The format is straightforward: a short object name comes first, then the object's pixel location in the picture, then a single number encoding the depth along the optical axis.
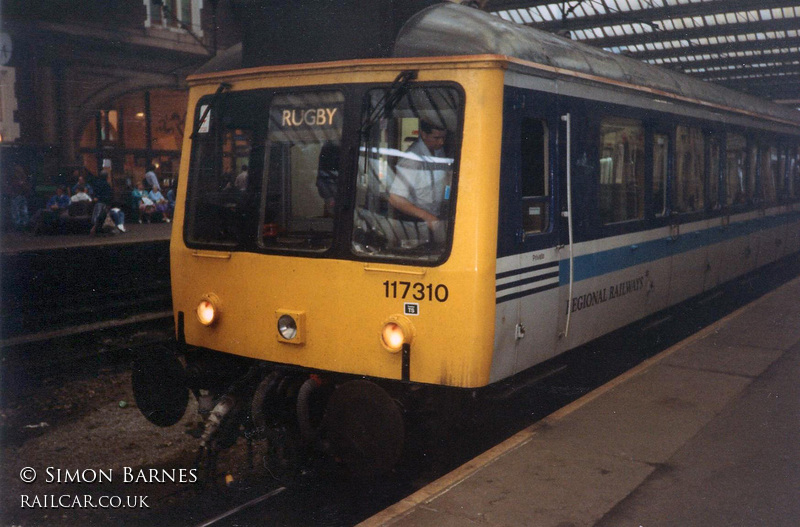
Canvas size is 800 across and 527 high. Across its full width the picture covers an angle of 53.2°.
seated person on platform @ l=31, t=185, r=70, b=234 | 18.92
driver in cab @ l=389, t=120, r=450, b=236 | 4.77
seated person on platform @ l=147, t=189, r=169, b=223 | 23.89
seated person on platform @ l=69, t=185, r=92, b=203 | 19.84
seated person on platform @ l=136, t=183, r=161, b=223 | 23.66
